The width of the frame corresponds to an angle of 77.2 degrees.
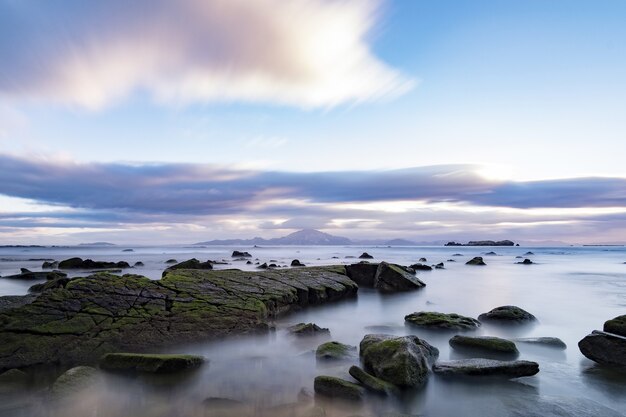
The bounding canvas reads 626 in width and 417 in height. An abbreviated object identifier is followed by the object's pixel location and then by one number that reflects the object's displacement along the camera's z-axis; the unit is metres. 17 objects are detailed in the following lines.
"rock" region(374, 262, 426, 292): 19.69
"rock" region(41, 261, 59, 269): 35.36
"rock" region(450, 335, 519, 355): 8.57
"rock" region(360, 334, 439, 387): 6.47
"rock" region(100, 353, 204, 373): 6.92
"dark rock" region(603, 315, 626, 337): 8.95
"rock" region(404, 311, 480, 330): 10.96
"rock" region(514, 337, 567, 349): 9.41
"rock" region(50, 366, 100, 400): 5.98
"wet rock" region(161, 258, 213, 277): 23.80
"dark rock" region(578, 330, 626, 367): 7.74
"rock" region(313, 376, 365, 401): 5.95
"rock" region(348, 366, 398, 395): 6.16
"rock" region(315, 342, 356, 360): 7.99
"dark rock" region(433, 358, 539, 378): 7.00
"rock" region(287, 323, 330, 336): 9.99
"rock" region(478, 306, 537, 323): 12.12
